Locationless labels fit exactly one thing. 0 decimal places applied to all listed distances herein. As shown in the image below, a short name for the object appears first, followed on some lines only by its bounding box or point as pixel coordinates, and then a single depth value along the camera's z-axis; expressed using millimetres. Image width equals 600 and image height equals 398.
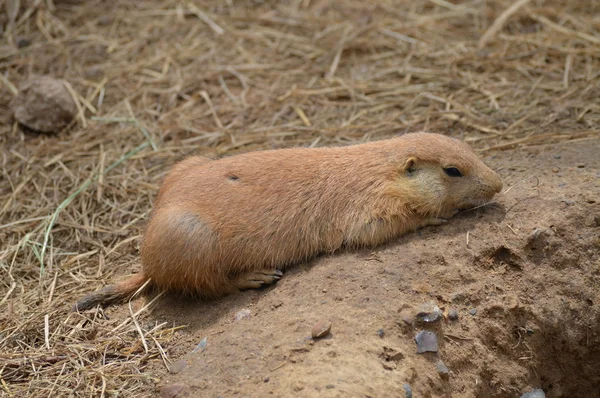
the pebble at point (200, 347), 4355
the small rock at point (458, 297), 4480
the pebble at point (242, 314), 4602
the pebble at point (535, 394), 4645
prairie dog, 4762
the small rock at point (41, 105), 7160
